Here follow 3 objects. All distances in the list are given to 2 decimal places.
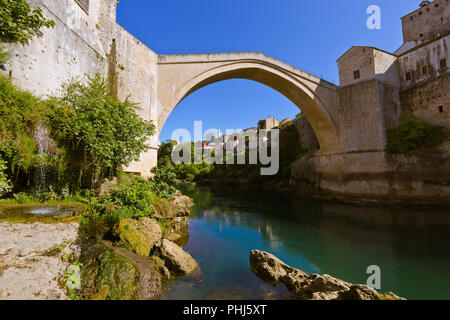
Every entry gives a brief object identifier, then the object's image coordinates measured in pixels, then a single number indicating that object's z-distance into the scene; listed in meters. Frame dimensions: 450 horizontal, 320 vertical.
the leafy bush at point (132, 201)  4.83
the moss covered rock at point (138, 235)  3.72
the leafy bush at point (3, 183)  4.00
